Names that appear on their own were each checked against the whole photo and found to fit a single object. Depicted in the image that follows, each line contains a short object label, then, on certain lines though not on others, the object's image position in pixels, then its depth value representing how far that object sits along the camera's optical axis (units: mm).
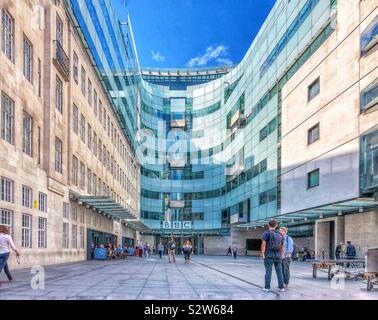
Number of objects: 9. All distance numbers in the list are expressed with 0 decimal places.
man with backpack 11367
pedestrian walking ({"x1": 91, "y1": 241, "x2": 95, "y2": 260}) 34125
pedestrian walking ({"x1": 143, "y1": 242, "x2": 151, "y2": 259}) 45388
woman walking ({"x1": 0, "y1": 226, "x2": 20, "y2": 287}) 11852
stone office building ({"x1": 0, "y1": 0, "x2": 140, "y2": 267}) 19094
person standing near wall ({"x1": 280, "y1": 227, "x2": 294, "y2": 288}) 12914
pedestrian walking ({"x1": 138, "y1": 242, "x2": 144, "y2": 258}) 45312
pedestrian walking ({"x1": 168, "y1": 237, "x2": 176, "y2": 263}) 31253
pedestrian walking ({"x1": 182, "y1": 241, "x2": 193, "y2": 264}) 29422
